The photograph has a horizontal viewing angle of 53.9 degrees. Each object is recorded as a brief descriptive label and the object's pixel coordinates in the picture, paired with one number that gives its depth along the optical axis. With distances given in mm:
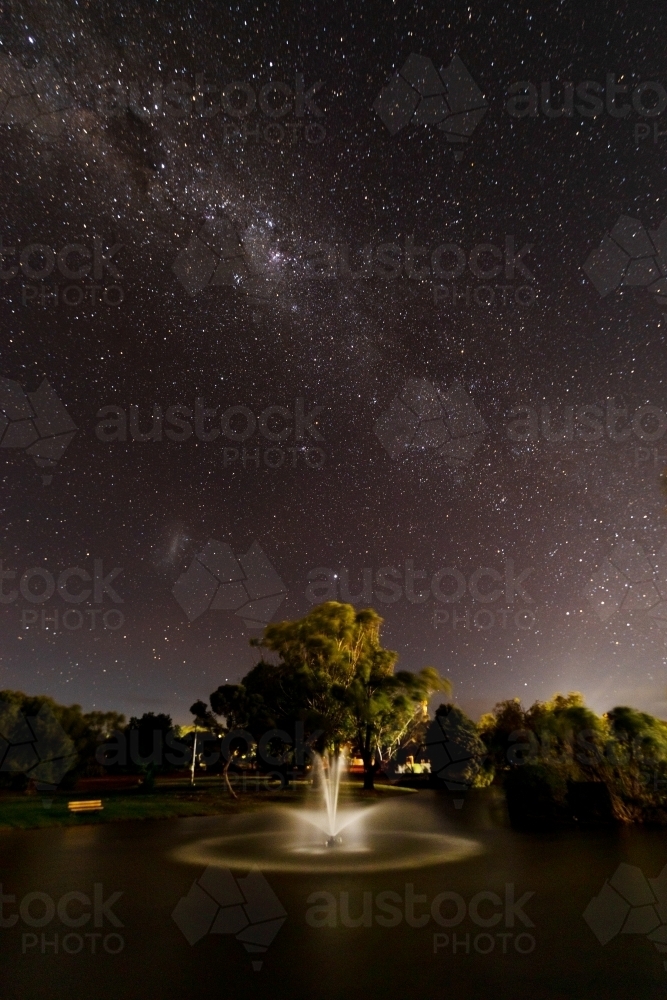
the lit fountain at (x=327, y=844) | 13109
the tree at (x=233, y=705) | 30531
